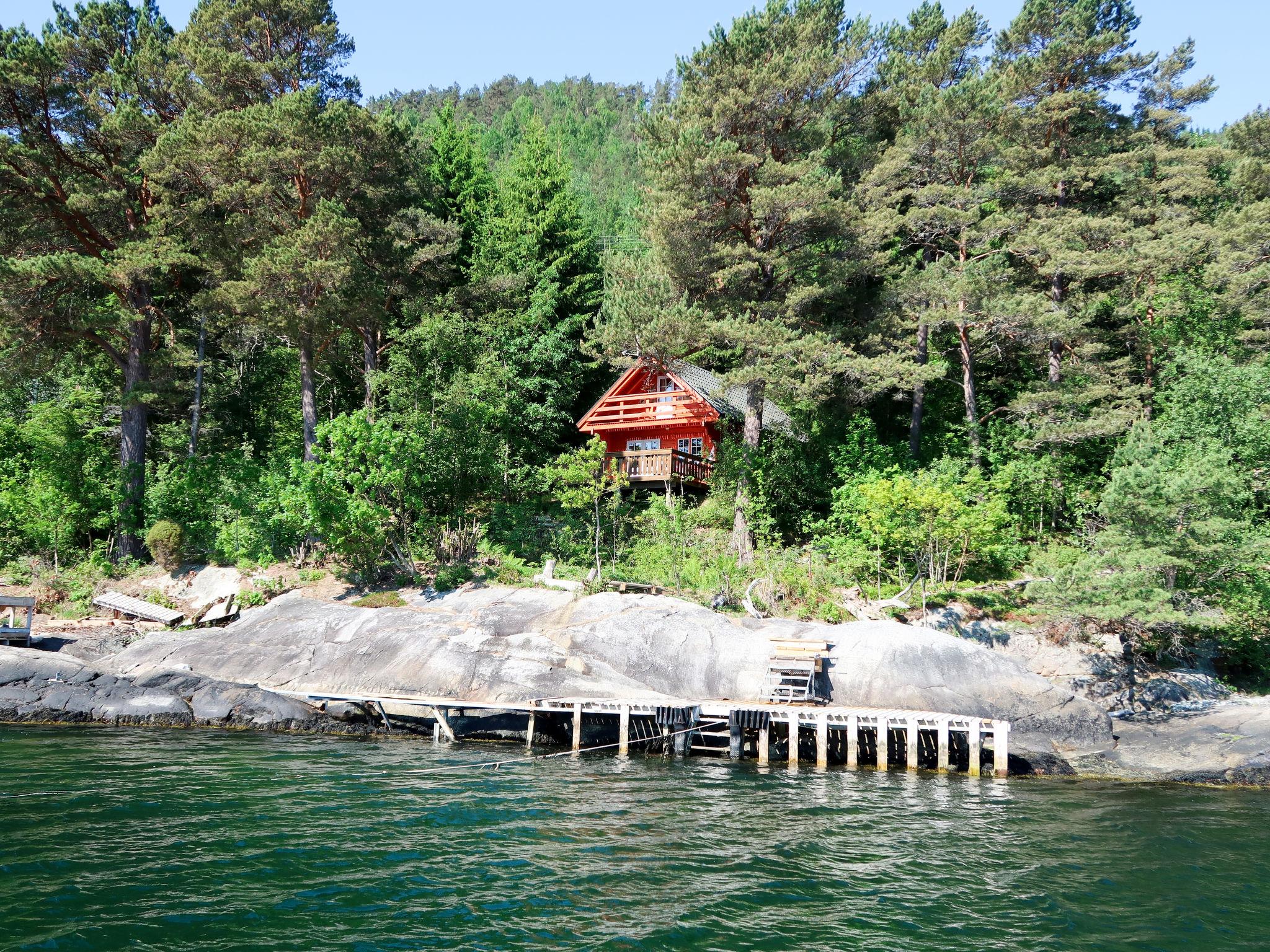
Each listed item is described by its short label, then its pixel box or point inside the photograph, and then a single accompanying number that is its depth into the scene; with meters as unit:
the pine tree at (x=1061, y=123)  26.72
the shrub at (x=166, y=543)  28.25
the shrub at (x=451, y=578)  25.39
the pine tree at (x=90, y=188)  26.59
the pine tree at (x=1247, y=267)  25.56
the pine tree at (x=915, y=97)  27.89
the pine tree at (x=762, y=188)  25.31
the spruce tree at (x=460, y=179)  39.50
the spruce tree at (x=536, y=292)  35.22
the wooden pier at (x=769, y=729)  17.64
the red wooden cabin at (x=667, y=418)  33.22
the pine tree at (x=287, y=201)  25.95
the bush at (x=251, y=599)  25.64
